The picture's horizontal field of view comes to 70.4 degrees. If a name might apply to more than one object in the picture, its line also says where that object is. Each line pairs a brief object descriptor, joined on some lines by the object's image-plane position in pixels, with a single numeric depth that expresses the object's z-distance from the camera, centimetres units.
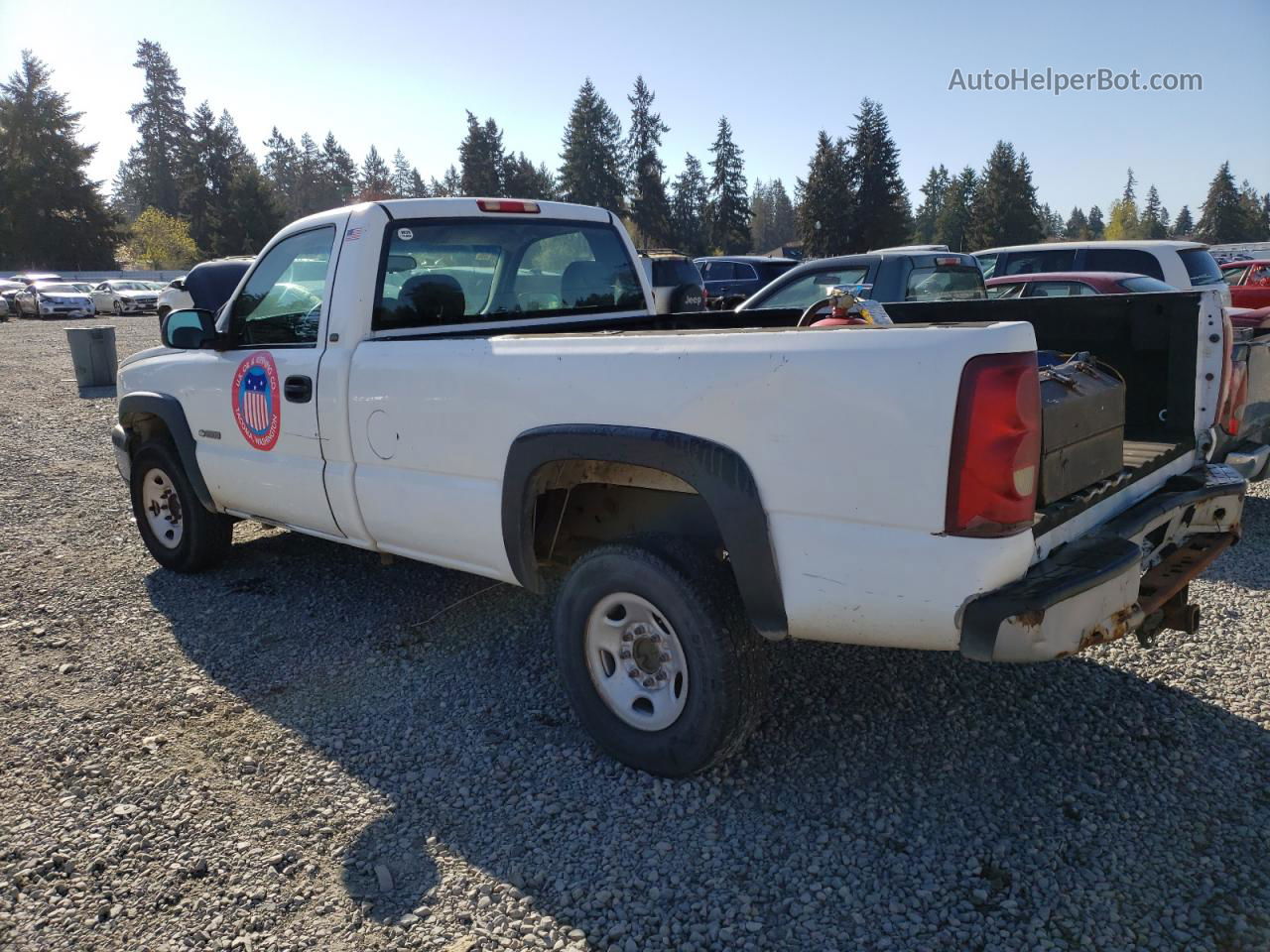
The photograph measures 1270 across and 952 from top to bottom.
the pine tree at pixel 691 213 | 8050
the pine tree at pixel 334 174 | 10419
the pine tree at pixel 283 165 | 10594
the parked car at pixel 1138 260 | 1084
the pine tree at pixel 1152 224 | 11538
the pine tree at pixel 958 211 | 8717
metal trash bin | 1400
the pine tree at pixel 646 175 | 7862
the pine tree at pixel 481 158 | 7569
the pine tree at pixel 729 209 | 8212
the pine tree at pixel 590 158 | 7894
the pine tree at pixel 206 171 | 7562
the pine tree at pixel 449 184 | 8692
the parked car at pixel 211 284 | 1552
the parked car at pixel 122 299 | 3638
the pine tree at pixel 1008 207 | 6906
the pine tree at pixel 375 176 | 11252
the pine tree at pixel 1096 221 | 14775
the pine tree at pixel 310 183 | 10381
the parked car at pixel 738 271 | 2123
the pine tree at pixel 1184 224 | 13059
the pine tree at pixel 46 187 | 6188
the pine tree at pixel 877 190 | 6644
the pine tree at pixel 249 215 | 6262
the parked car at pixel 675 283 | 543
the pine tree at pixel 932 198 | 12222
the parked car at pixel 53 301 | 3341
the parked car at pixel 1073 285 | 932
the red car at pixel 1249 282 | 1218
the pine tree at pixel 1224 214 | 8744
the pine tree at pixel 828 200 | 6569
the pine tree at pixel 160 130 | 8681
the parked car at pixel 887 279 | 849
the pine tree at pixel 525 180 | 7444
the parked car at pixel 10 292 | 3402
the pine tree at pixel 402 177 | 12462
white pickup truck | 237
